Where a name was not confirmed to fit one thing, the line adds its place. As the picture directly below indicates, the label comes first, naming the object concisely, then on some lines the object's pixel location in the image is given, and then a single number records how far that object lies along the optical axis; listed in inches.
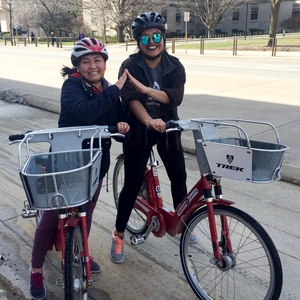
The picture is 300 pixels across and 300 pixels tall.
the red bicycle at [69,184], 80.6
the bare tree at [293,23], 1888.5
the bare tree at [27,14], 1994.3
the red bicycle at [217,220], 88.7
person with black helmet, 111.8
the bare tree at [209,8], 1703.7
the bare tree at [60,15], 1896.9
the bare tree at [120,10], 1640.0
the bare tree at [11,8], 1934.7
